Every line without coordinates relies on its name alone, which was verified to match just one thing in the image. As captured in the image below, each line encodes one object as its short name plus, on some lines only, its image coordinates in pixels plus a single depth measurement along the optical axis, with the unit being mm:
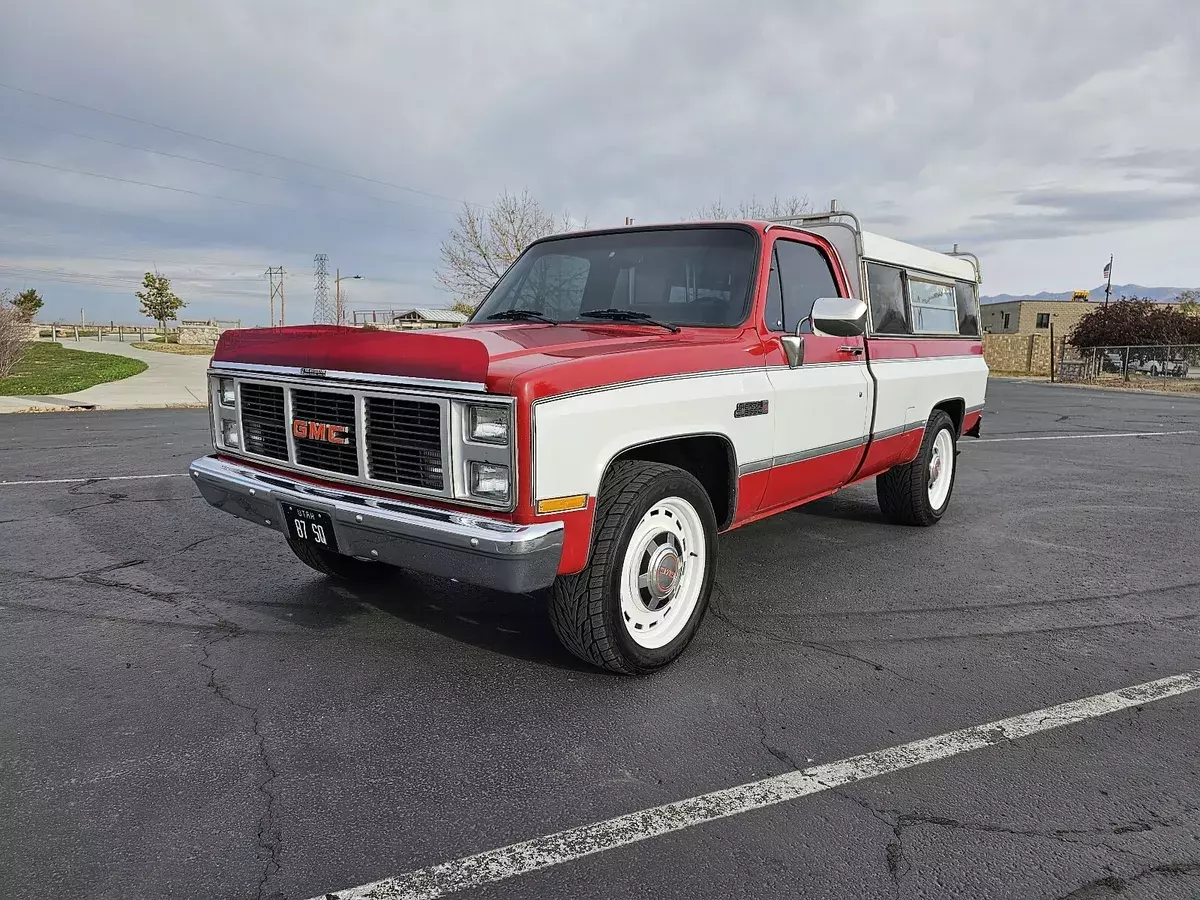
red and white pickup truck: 3186
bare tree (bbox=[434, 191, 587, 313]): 30047
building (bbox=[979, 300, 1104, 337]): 70125
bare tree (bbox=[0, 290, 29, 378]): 20656
